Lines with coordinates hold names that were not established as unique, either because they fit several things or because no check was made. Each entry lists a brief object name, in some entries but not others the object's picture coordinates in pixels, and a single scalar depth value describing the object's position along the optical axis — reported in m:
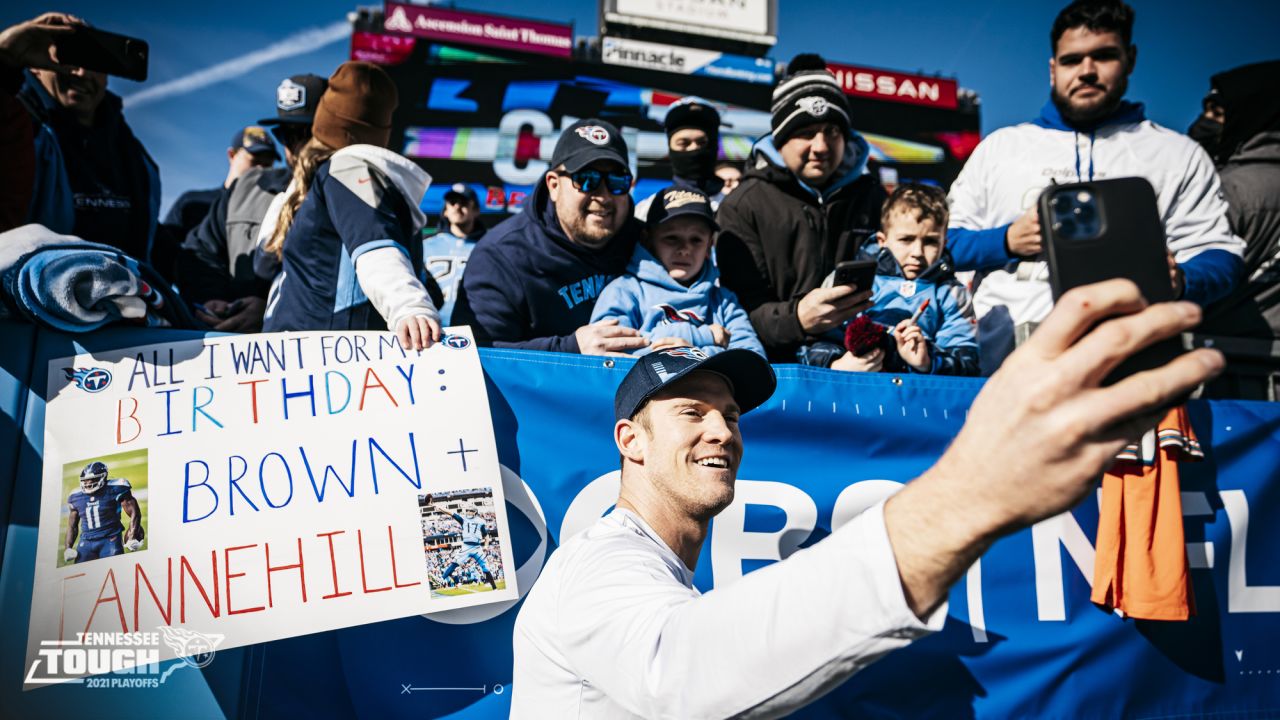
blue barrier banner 2.43
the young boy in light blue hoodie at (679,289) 3.32
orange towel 2.91
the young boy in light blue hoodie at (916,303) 3.36
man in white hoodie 3.69
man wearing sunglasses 3.41
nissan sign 26.17
